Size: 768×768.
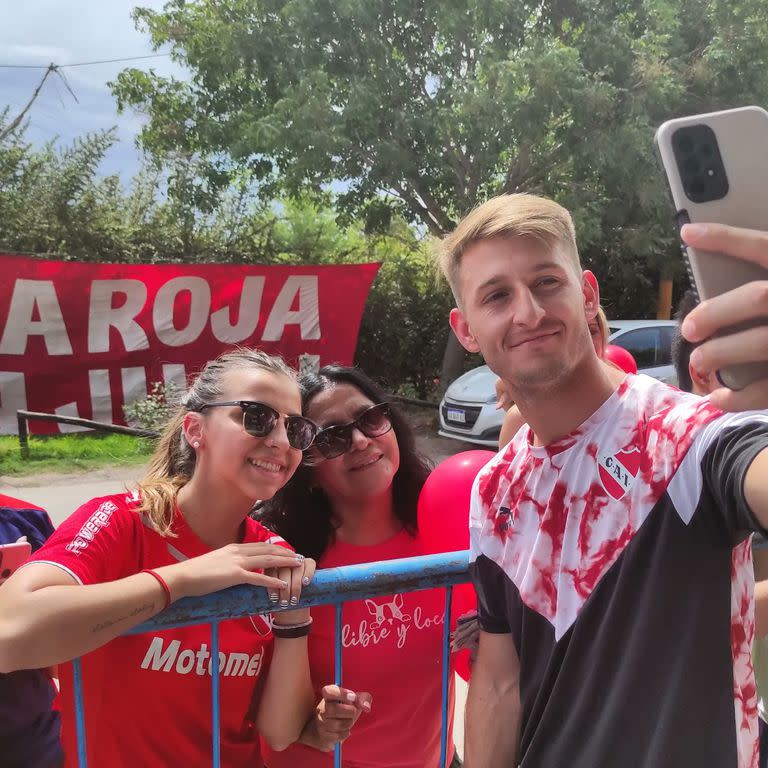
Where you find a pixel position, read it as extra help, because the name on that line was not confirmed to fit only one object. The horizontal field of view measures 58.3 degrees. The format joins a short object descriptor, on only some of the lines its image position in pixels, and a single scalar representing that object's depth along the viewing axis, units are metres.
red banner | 9.42
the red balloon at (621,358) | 2.87
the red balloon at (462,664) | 1.92
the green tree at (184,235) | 12.05
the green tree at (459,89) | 10.31
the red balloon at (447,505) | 1.95
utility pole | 12.48
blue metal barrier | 1.51
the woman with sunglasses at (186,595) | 1.39
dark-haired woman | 1.89
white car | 8.60
